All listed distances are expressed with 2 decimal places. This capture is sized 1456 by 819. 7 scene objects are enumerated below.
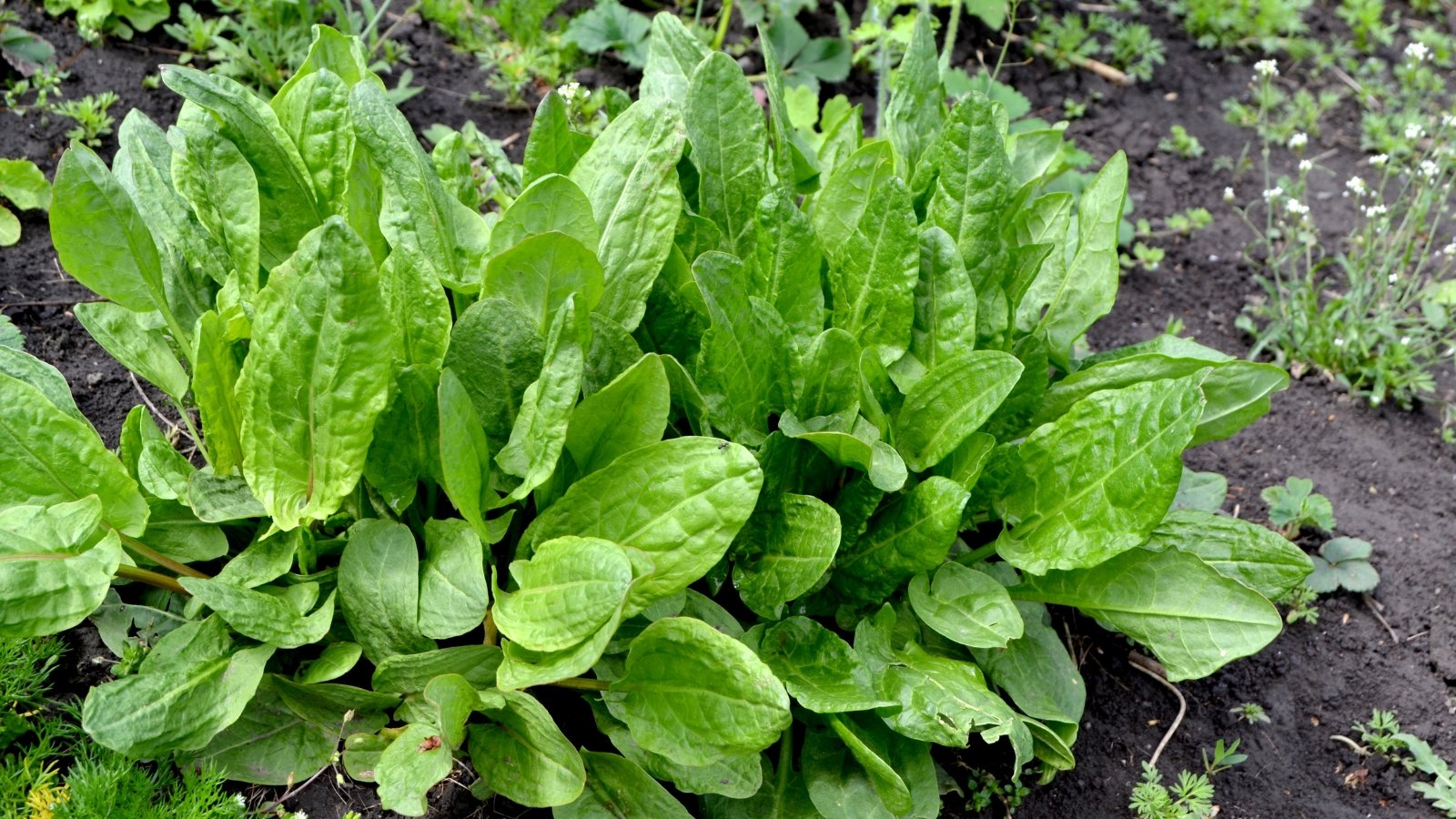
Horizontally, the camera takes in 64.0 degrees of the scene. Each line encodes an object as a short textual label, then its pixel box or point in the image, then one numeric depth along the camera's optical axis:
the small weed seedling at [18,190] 2.71
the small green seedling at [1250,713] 2.52
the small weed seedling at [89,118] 2.96
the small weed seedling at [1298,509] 2.84
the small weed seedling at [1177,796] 2.27
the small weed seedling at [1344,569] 2.78
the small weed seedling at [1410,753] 2.39
